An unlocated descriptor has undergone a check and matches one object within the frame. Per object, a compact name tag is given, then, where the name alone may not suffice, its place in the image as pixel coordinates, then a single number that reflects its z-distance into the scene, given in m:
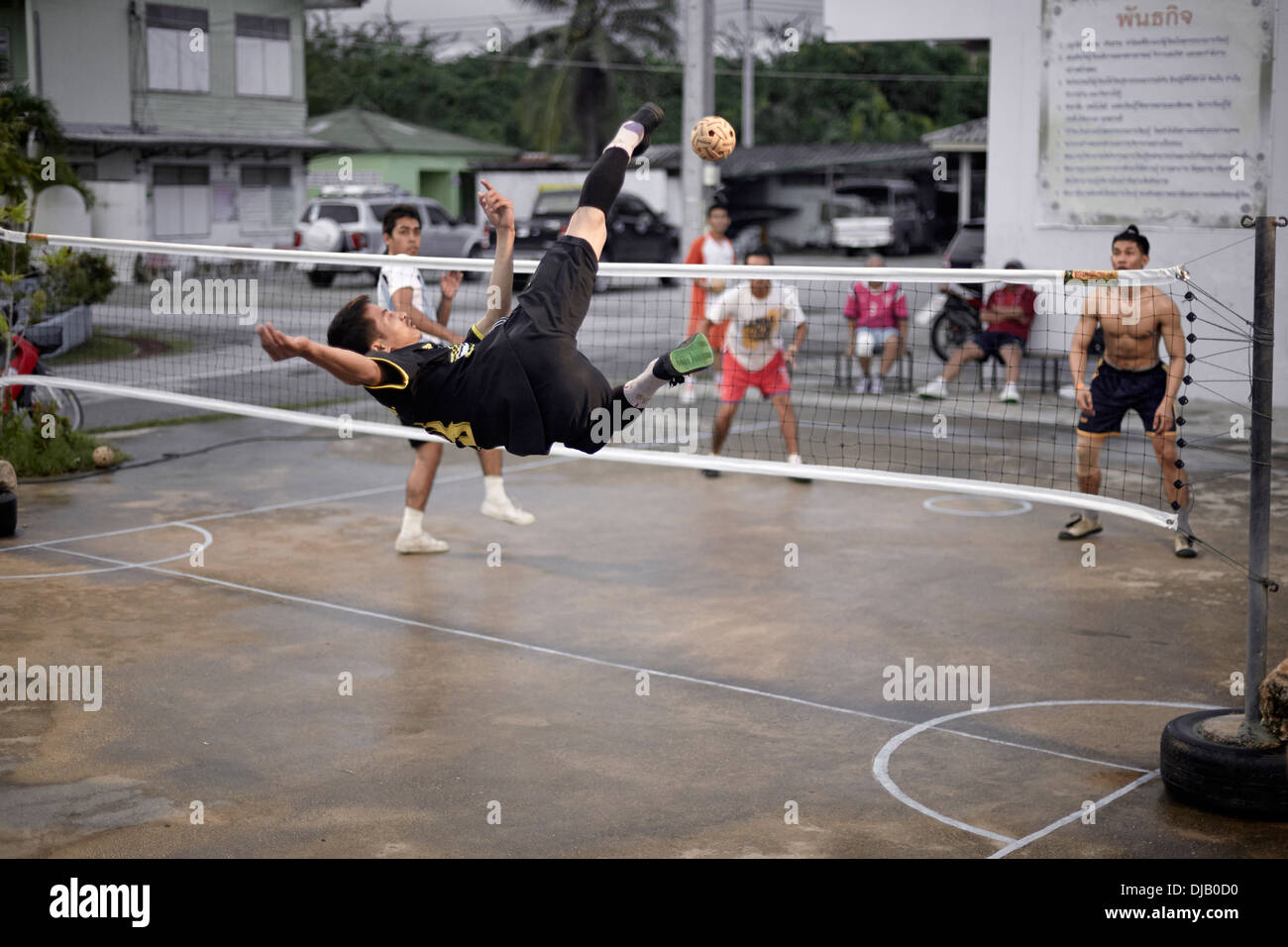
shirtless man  9.53
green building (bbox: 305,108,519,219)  52.28
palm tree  53.00
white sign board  16.16
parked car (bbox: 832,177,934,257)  45.97
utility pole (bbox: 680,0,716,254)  19.11
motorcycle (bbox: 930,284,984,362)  19.60
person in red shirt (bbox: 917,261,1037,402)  16.86
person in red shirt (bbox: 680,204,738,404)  14.69
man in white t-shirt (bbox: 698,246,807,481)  12.16
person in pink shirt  17.64
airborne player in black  6.50
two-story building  37.38
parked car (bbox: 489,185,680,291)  36.03
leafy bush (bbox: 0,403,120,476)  12.53
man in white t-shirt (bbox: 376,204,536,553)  9.87
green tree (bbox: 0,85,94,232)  12.39
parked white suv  35.06
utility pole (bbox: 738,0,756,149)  51.66
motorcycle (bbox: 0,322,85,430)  12.83
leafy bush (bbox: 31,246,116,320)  12.42
